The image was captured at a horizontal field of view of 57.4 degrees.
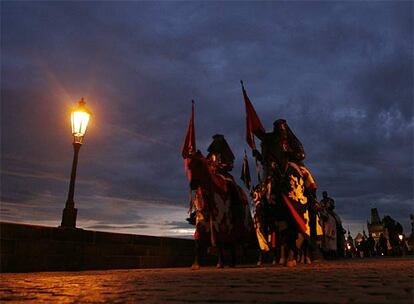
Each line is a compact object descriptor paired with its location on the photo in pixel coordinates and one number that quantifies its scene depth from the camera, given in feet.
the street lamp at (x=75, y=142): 27.50
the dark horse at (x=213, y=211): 27.04
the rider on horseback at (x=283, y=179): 26.45
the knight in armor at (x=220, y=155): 31.52
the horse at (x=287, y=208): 26.30
